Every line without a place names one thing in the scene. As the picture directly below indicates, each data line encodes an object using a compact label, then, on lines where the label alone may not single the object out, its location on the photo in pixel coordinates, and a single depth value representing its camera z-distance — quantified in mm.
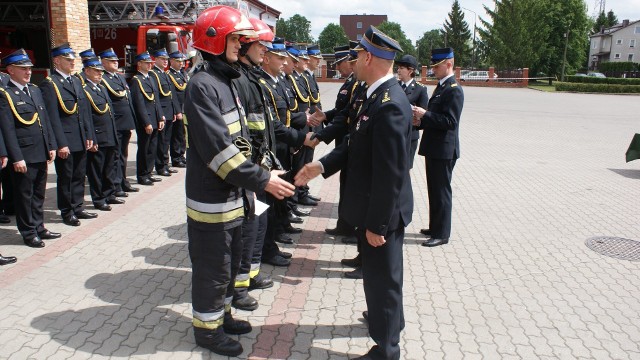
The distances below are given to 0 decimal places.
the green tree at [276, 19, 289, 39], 103906
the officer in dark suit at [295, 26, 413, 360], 2947
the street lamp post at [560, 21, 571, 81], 49947
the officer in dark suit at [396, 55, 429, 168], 6078
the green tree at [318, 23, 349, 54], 98688
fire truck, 14391
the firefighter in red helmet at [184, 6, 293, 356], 2965
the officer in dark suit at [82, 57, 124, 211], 6484
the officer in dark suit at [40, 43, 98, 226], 5816
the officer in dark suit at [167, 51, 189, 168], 9000
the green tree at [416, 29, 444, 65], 98300
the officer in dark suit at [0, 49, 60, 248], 5090
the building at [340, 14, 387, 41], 112688
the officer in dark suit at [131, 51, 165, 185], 7801
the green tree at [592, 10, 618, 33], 103062
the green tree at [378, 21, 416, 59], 105725
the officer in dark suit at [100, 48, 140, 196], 7158
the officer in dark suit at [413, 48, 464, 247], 5344
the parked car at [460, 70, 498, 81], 46812
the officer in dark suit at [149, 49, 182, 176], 8500
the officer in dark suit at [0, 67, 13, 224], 6155
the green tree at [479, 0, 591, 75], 52125
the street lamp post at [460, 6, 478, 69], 58569
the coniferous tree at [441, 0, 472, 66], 73500
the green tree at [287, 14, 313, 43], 110125
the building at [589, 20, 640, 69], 79631
